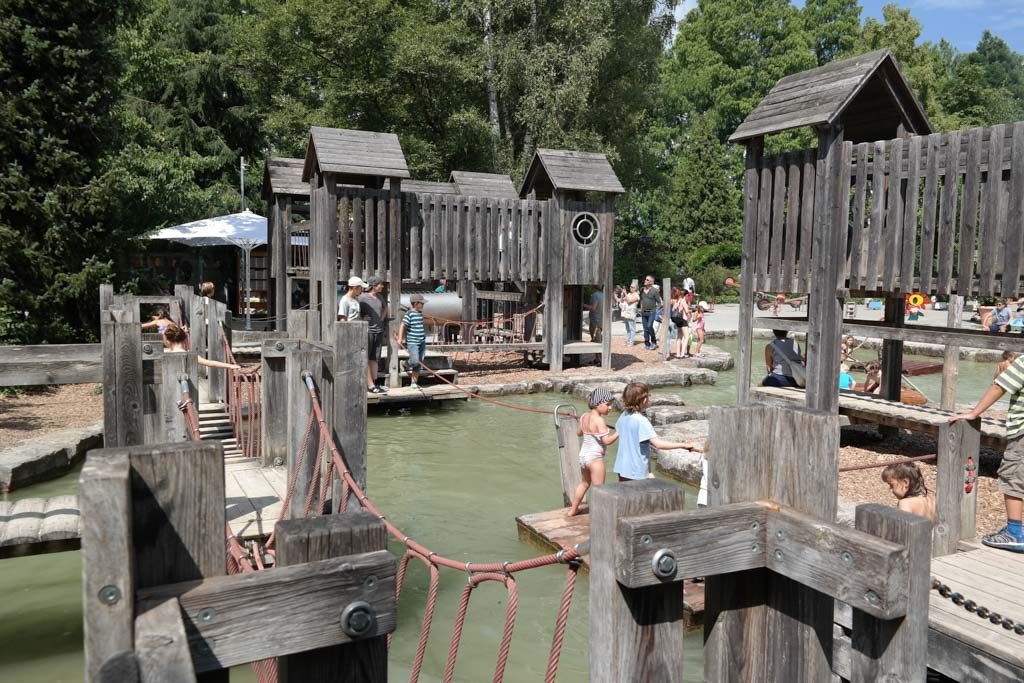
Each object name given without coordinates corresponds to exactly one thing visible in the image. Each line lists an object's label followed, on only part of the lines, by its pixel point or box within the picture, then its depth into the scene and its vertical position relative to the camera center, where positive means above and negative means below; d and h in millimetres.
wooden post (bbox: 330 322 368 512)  4871 -642
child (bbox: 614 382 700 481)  6742 -1208
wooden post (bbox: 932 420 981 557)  5797 -1318
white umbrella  21812 +1345
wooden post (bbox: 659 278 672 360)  19438 -653
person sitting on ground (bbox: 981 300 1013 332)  20922 -661
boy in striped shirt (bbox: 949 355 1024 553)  5688 -1134
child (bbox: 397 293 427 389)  14156 -894
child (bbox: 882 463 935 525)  5449 -1257
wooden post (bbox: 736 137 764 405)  10570 +282
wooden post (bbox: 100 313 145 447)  5121 -609
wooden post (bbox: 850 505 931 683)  2041 -841
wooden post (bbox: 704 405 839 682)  2305 -840
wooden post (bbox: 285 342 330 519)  5098 -697
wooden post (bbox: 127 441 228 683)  1688 -470
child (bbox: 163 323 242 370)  7895 -551
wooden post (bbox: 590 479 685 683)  2092 -811
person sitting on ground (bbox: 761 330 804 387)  11328 -972
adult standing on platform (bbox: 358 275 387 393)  13000 -521
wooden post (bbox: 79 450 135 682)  1566 -534
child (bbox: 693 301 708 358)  21155 -924
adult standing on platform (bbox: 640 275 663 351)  20562 -442
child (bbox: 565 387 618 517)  7176 -1287
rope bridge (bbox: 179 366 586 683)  2430 -922
